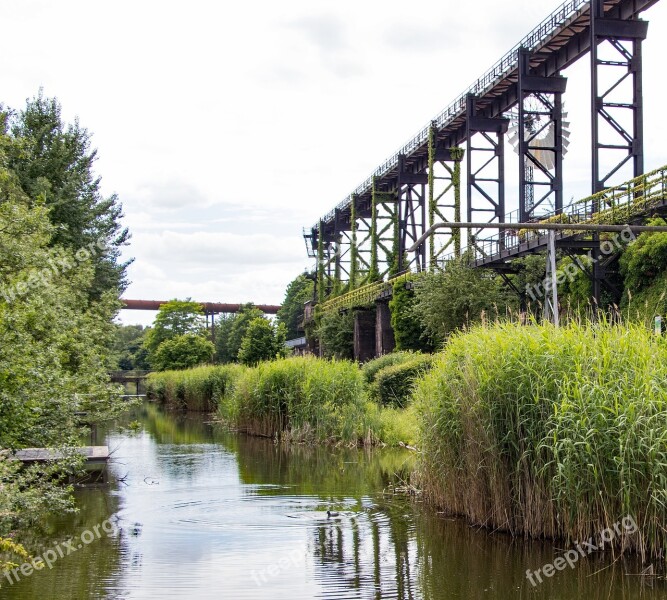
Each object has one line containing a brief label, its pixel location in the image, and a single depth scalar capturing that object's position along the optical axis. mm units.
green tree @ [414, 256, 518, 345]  30156
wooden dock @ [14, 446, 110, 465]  13377
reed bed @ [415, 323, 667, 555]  9219
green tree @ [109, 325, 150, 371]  103562
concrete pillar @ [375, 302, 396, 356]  47938
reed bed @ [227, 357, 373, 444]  21828
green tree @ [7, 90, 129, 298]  27531
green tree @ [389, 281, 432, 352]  41531
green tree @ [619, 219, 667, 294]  24391
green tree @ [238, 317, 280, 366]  44031
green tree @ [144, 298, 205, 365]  81375
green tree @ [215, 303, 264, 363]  82981
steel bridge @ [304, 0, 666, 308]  27578
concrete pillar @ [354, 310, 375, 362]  52438
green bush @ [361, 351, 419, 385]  28234
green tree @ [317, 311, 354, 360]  54312
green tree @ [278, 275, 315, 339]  95175
